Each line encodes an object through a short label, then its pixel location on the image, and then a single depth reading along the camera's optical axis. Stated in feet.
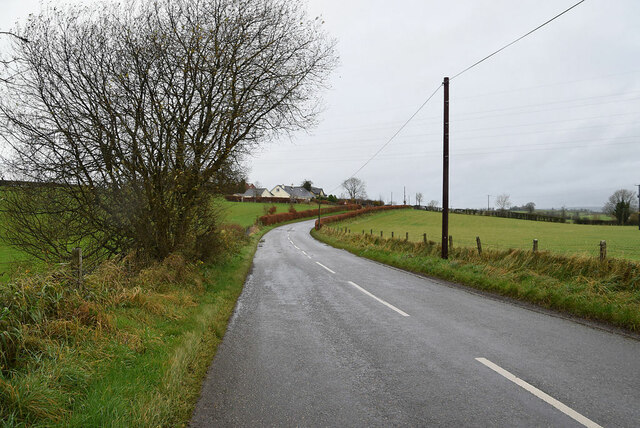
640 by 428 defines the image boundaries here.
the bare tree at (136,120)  28.99
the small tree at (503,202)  493.52
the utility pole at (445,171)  48.73
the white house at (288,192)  458.91
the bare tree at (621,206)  230.27
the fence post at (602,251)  30.64
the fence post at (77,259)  20.16
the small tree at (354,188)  488.85
